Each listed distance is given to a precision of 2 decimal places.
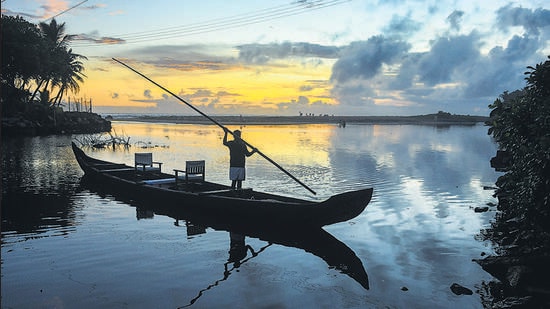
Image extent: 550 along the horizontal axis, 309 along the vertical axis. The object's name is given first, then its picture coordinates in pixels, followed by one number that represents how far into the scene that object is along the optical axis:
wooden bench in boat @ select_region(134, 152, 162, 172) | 21.38
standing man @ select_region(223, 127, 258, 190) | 16.44
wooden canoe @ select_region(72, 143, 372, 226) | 12.65
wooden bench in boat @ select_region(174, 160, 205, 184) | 17.42
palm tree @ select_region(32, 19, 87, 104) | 60.65
